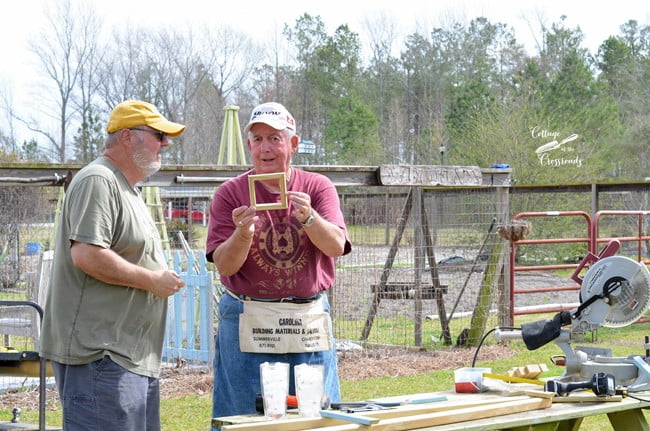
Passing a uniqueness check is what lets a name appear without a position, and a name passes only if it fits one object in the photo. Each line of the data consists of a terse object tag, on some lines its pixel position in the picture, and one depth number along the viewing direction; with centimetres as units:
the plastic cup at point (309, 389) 313
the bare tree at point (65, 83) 4203
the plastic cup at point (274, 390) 311
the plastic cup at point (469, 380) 371
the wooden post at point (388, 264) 920
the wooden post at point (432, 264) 945
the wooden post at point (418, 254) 934
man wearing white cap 373
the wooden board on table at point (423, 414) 297
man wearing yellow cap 334
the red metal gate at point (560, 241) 993
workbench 302
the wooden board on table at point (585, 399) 359
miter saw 380
